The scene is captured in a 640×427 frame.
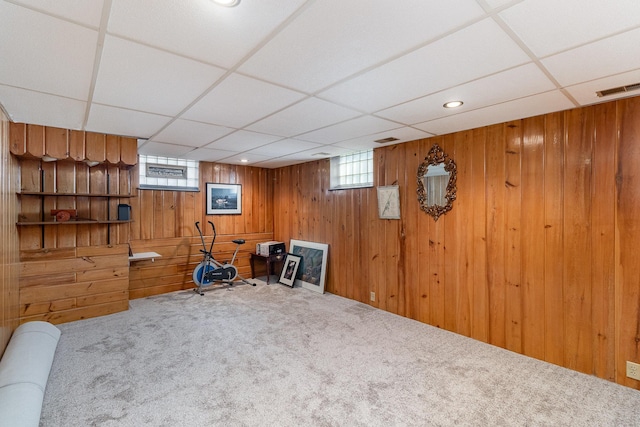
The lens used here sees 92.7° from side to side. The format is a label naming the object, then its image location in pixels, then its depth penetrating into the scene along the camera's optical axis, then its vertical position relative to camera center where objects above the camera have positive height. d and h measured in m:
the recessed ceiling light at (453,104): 2.56 +0.92
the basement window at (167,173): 5.04 +0.68
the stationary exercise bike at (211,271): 5.26 -1.04
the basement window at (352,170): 4.66 +0.68
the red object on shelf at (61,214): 3.73 -0.01
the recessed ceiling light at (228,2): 1.32 +0.92
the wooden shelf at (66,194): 3.54 +0.23
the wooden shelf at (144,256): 4.43 -0.65
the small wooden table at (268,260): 5.79 -0.96
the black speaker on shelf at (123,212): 4.17 +0.01
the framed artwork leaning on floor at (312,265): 5.26 -0.94
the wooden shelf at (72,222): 3.45 -0.11
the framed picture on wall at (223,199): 5.73 +0.27
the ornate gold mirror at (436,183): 3.58 +0.36
